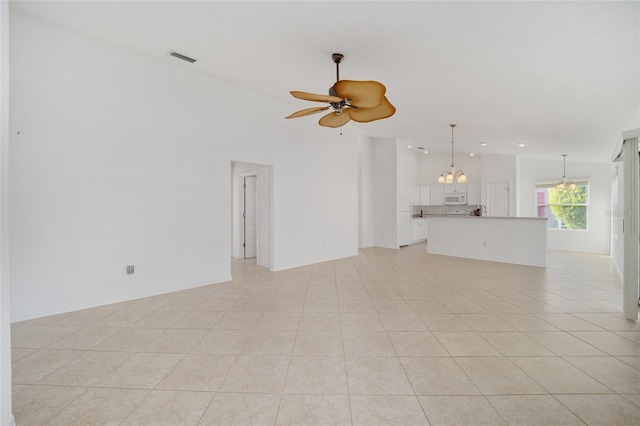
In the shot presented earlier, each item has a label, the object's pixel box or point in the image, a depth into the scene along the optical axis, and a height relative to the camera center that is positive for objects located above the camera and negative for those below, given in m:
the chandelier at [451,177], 6.47 +0.89
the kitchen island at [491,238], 6.11 -0.55
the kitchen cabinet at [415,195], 9.80 +0.70
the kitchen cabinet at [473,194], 9.40 +0.69
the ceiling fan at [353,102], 2.52 +1.11
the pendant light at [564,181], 8.08 +0.95
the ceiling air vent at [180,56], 3.74 +2.10
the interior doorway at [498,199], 8.81 +0.50
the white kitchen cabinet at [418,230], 9.70 -0.50
